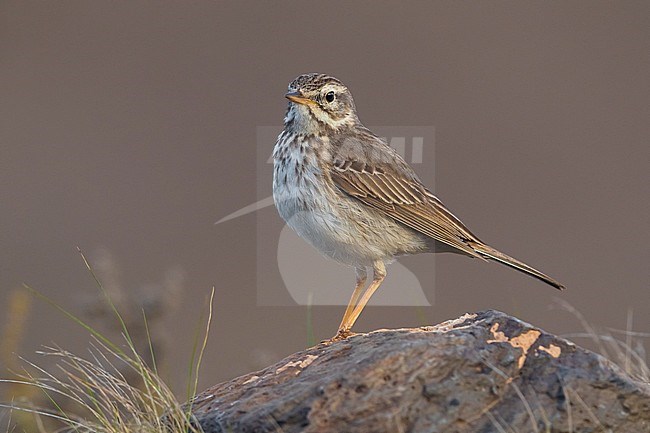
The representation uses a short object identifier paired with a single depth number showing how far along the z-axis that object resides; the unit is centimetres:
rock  782
